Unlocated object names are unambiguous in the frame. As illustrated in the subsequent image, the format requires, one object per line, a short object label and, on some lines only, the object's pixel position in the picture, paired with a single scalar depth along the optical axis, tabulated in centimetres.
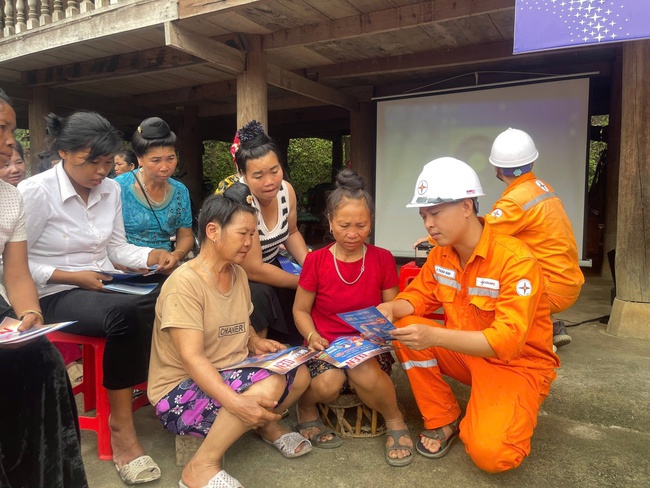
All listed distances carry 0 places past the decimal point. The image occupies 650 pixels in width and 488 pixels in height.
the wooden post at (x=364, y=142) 789
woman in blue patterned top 271
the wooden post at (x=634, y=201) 369
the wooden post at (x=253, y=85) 501
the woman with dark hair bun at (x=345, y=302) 214
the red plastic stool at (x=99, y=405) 209
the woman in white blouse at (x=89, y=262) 201
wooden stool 227
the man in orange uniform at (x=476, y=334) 189
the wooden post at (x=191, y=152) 930
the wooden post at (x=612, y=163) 611
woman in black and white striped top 251
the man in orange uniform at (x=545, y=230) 284
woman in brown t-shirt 184
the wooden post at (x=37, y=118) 665
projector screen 624
